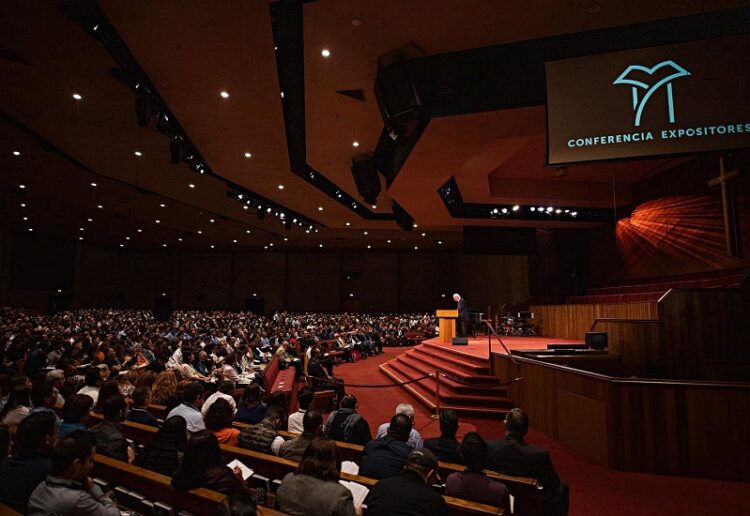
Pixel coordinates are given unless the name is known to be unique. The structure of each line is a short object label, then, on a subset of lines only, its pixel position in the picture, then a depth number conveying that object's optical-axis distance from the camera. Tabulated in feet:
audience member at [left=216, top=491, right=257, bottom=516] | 5.16
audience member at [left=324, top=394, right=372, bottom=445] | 12.62
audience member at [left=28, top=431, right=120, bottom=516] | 6.20
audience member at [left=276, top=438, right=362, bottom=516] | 6.68
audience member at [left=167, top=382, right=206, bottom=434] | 12.37
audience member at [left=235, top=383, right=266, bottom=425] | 14.33
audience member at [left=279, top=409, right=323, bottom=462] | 9.96
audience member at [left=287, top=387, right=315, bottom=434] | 13.94
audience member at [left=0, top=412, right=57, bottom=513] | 7.12
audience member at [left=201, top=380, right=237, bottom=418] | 14.90
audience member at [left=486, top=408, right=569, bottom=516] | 9.63
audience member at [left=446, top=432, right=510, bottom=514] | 7.76
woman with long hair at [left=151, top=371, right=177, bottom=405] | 16.58
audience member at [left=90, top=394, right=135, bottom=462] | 9.68
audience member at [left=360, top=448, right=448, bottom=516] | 6.52
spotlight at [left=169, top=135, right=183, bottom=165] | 28.66
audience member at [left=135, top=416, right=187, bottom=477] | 9.05
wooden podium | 36.04
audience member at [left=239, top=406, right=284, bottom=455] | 10.71
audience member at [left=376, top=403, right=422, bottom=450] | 12.17
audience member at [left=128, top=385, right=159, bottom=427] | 12.77
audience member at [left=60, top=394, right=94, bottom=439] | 10.37
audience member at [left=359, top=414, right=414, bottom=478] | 9.55
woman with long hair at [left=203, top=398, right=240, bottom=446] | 11.39
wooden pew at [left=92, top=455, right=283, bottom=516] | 6.83
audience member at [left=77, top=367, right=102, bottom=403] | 15.49
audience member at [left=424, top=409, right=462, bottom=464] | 10.77
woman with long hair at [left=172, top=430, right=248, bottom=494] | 7.34
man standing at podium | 37.27
